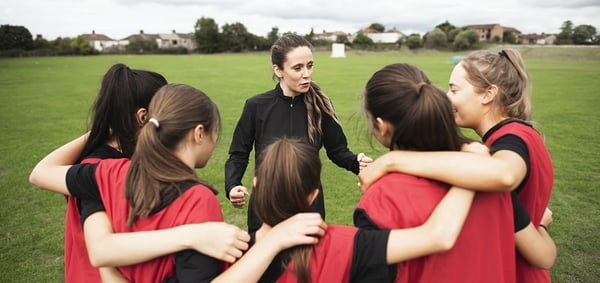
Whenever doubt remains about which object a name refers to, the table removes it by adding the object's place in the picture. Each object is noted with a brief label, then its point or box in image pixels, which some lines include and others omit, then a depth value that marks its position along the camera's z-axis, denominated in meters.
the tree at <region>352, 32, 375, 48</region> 84.56
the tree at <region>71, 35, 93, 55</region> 71.06
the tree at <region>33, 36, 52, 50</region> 70.92
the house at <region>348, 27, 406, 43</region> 135.56
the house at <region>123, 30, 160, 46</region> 130.25
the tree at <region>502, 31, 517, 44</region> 88.69
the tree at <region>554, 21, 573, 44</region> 77.66
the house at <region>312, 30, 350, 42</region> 141.82
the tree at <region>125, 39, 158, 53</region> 82.44
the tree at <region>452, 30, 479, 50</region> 70.00
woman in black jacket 3.52
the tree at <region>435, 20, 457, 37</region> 91.06
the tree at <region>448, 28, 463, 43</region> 76.38
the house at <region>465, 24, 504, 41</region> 119.62
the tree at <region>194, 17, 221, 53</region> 89.19
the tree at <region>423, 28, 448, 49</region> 73.56
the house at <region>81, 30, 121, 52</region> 124.31
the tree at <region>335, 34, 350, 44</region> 91.31
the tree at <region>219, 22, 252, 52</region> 88.50
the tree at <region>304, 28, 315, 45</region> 94.16
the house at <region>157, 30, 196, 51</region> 134.50
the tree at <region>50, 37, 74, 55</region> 69.94
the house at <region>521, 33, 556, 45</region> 118.06
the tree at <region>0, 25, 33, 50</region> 66.50
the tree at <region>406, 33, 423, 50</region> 74.44
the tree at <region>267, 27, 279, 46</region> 89.19
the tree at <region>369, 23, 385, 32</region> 142.00
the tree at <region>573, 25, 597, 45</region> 72.50
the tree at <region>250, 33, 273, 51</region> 86.44
